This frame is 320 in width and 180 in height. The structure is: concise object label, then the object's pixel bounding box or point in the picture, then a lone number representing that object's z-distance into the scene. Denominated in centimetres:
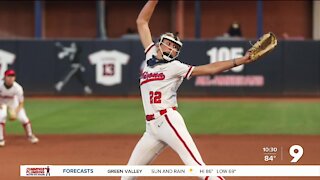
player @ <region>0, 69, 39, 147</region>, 2911
